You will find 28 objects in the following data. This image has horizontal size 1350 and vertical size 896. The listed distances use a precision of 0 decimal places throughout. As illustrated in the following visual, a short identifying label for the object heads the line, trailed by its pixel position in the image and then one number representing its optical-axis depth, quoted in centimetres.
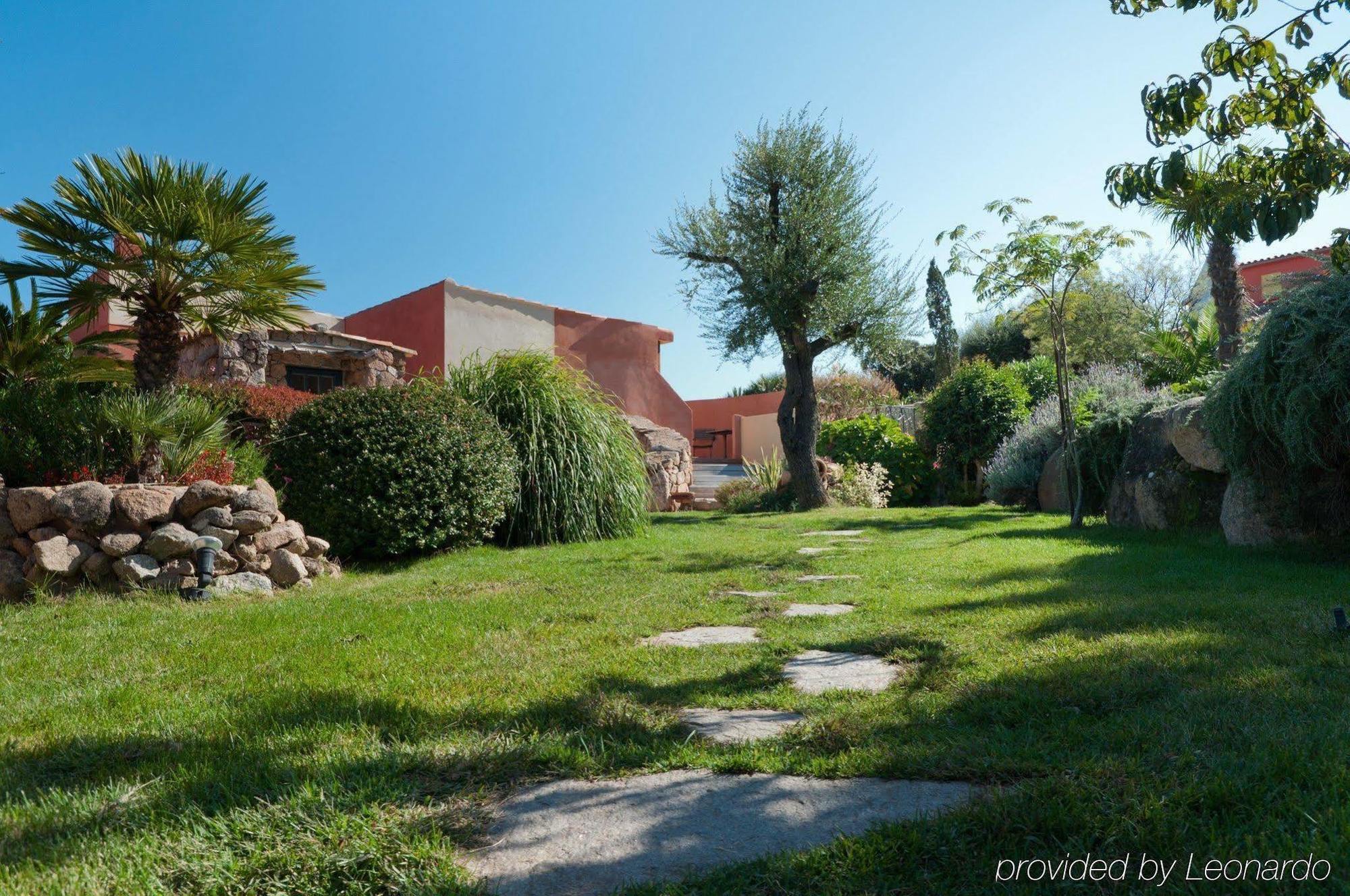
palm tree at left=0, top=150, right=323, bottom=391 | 548
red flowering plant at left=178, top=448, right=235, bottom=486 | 598
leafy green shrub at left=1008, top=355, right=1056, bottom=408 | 1558
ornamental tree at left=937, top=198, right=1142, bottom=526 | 858
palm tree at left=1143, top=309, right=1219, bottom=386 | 1322
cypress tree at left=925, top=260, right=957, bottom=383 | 2800
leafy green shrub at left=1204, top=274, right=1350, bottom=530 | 491
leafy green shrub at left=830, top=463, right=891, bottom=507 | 1330
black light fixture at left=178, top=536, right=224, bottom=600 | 504
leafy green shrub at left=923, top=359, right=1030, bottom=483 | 1368
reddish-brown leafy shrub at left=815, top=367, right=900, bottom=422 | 2248
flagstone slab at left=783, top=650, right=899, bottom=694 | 280
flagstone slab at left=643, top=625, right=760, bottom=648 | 361
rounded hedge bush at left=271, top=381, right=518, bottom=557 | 661
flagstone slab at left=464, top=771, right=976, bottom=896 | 156
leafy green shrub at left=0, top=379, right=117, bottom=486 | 544
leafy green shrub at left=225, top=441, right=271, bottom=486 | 652
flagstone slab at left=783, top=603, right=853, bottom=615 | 427
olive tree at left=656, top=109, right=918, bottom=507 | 1238
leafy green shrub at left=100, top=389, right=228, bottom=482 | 537
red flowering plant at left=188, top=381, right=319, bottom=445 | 790
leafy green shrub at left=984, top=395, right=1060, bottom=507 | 1101
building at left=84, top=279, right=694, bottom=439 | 1077
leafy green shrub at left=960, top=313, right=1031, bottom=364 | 2911
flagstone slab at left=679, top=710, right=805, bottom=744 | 230
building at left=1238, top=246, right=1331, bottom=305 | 2172
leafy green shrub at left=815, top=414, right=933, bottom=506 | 1438
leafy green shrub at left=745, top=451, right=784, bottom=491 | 1416
